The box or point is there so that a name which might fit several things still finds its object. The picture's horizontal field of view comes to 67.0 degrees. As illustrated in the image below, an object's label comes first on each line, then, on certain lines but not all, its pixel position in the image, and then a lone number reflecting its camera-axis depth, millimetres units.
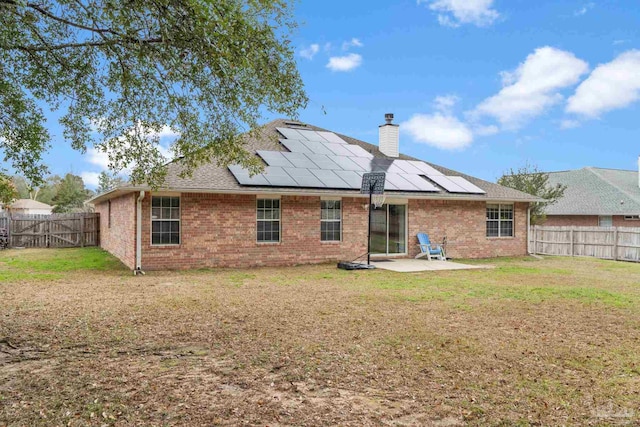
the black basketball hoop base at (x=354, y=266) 13727
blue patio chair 16094
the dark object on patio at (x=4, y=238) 20625
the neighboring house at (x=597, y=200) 27547
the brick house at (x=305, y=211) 13227
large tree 5617
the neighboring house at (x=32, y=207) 41750
